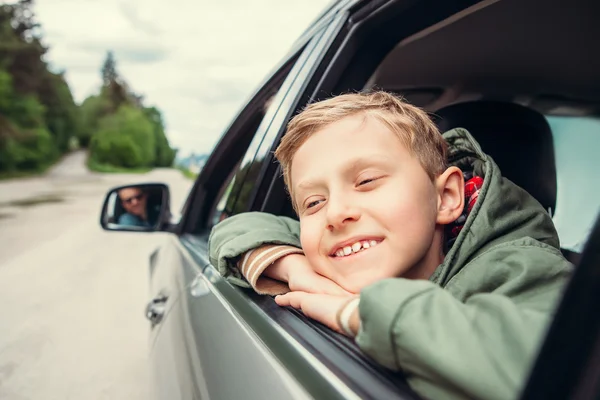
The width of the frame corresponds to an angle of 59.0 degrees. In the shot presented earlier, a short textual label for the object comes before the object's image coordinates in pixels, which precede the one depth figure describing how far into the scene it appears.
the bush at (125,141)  72.12
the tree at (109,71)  96.25
